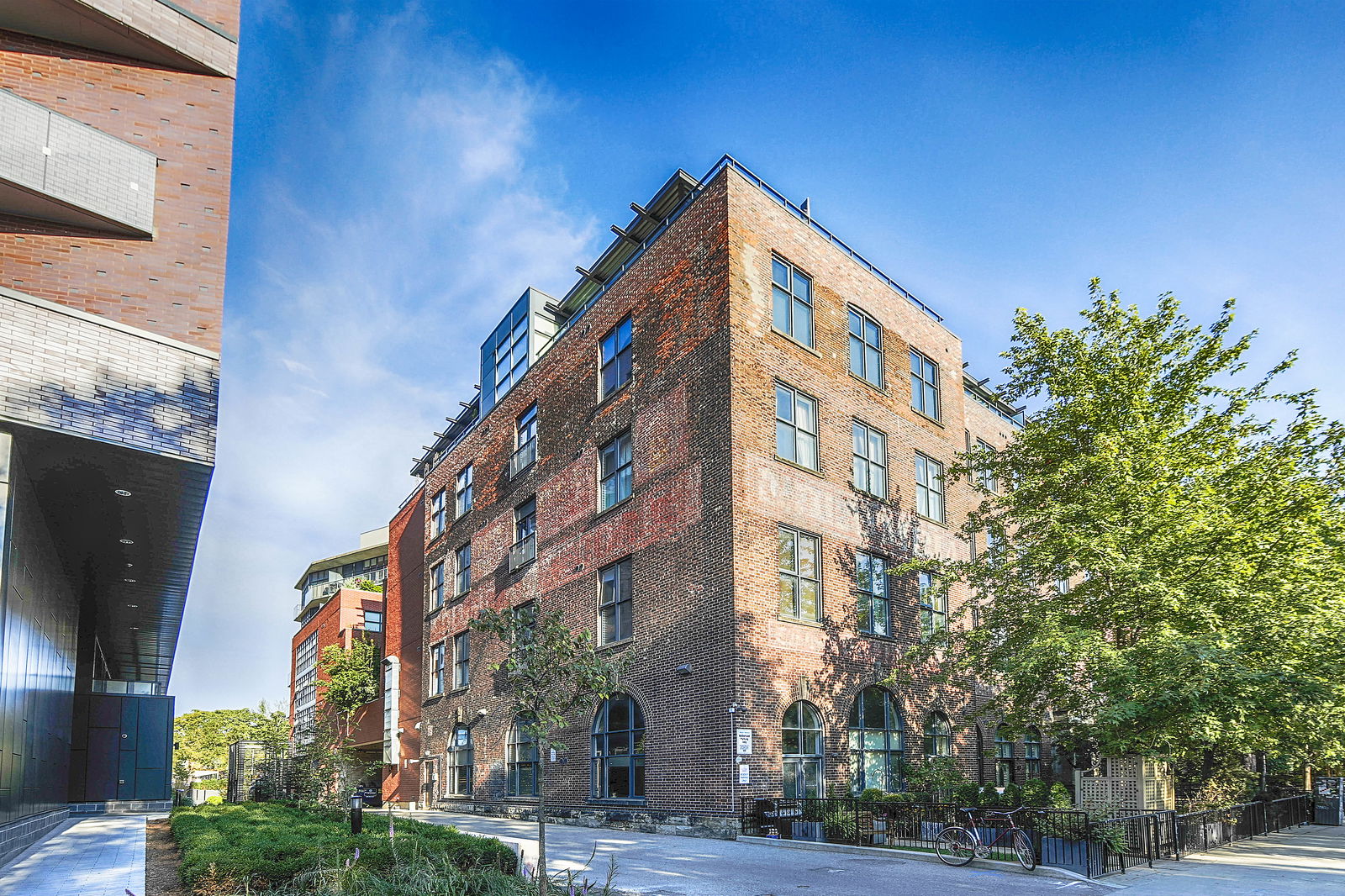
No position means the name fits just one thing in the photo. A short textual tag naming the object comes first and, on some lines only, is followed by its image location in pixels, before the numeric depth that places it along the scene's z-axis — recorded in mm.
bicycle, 14516
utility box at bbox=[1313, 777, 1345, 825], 24859
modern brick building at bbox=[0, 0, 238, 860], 12523
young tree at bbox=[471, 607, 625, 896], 10430
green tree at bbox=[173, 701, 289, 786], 81625
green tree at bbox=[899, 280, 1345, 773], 16172
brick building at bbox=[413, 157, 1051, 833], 20156
